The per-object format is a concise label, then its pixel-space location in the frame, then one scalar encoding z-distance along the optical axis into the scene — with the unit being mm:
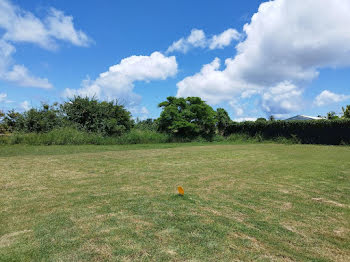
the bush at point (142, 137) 16598
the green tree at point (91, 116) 17312
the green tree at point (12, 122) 15486
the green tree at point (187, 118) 19672
